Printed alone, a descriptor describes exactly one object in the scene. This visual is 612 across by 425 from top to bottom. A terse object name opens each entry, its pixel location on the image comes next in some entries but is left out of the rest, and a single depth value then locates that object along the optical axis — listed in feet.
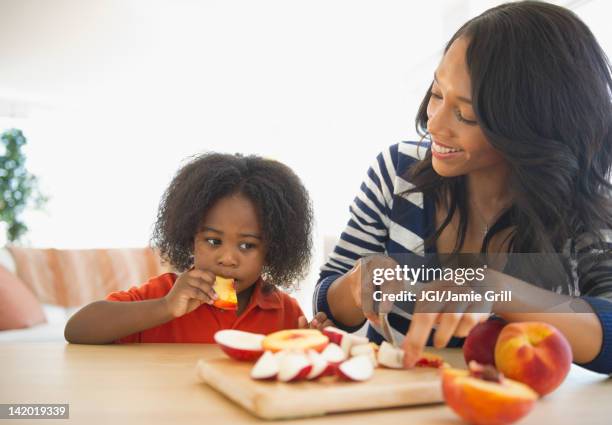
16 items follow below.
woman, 3.73
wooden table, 2.27
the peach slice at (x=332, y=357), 2.55
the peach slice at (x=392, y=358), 2.79
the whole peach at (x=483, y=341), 2.97
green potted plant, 22.20
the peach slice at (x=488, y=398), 2.07
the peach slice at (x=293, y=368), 2.41
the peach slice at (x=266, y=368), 2.44
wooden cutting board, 2.22
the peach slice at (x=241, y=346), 2.85
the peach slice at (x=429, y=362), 2.89
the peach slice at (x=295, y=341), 2.69
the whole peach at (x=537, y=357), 2.56
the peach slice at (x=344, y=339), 2.95
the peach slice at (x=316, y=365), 2.45
